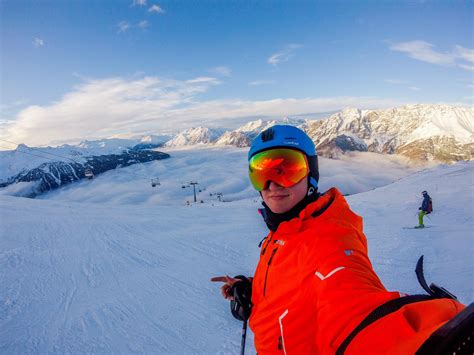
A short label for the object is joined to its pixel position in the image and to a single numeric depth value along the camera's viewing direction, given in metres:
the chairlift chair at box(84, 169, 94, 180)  58.47
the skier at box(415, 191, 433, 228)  12.72
